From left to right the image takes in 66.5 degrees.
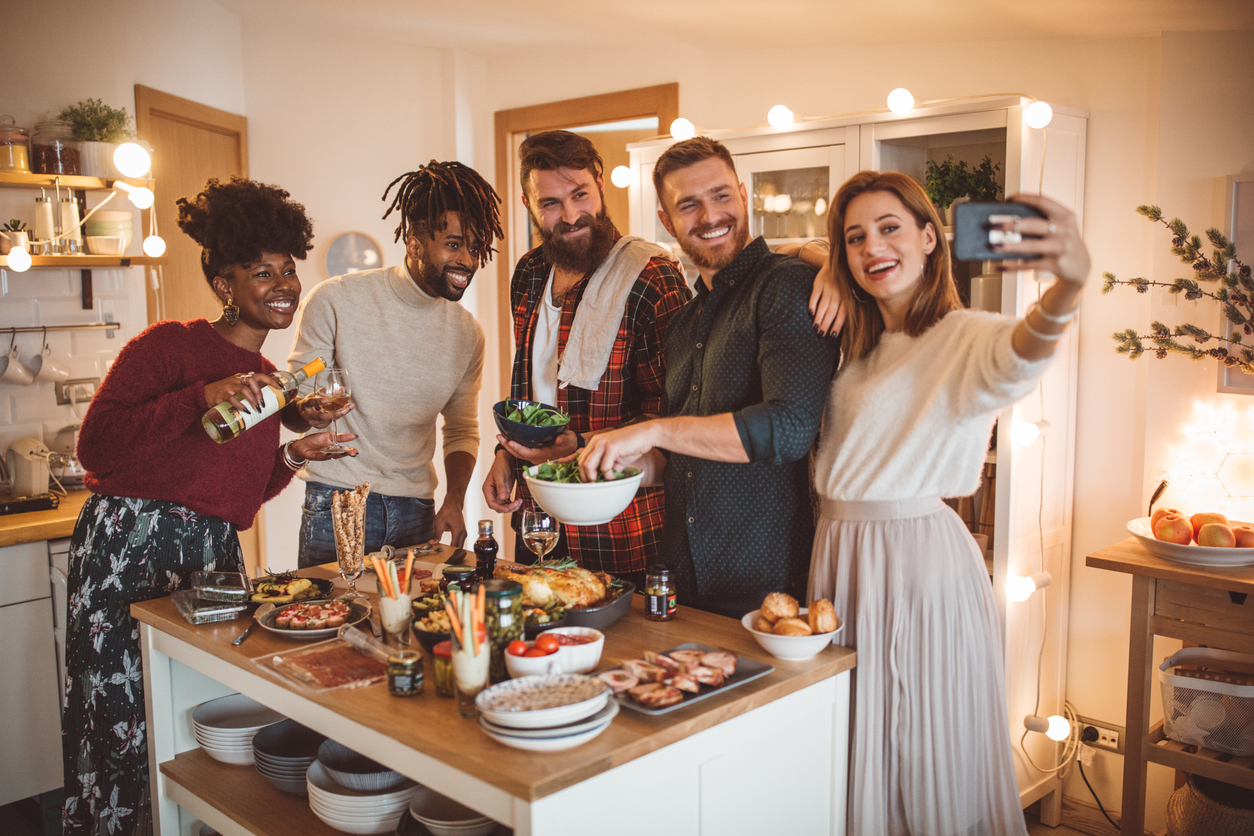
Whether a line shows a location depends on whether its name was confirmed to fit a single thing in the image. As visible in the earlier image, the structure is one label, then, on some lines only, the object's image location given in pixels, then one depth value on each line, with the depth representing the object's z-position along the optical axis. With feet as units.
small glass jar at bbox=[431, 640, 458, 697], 5.00
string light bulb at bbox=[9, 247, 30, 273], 10.11
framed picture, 8.86
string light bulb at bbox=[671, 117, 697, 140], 11.32
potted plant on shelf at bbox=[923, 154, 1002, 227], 9.66
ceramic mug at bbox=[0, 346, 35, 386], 11.12
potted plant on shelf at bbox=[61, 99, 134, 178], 11.22
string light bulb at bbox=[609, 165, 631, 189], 12.37
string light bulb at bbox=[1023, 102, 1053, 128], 8.91
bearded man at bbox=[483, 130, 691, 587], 7.82
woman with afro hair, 7.05
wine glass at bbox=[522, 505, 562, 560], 6.51
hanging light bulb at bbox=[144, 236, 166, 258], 11.56
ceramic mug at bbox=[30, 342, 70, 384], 11.46
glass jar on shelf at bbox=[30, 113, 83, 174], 10.91
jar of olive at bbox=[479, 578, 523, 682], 4.99
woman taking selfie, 5.58
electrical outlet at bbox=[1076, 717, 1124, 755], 10.50
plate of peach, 8.13
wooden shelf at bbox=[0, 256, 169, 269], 10.70
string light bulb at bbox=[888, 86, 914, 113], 9.53
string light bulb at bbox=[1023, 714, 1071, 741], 9.98
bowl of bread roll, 5.29
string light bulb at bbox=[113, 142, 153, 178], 10.46
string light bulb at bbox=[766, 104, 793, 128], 10.58
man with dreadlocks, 8.74
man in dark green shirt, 5.95
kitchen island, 4.23
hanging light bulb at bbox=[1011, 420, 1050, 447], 9.35
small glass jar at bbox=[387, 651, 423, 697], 5.02
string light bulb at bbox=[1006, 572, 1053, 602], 9.50
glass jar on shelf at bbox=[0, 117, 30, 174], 10.60
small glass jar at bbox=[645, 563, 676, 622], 6.10
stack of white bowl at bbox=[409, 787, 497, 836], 5.40
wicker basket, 8.23
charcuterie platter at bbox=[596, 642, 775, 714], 4.66
